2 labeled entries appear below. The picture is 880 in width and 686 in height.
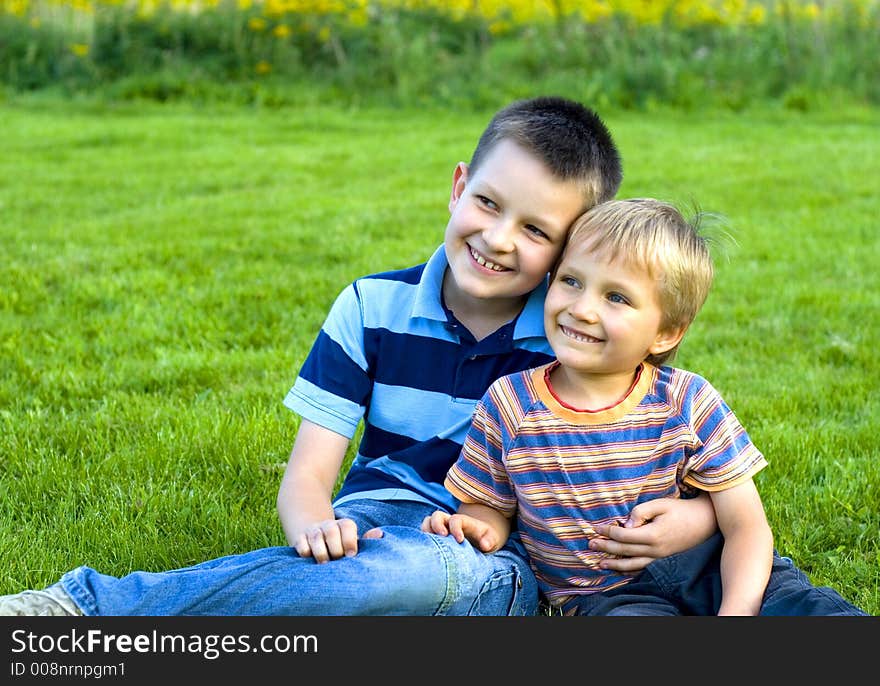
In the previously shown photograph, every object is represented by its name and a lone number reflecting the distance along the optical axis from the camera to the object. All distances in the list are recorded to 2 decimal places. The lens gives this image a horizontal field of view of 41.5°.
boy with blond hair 2.38
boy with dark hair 2.32
